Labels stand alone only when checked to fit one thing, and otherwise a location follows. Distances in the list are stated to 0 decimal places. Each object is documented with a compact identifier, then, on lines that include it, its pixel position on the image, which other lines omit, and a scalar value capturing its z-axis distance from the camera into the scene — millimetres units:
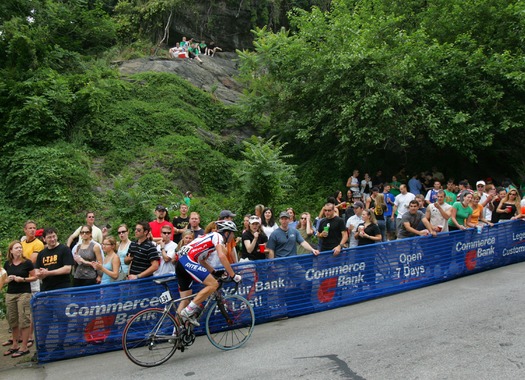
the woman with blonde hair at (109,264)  8281
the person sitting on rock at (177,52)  27922
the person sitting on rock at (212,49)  31531
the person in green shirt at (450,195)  14445
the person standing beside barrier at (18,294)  7688
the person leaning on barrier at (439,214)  11359
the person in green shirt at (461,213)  11695
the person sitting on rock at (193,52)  28706
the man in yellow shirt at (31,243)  8789
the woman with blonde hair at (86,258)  8422
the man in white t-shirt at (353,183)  18719
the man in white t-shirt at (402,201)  14078
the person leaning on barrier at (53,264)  7762
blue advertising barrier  7348
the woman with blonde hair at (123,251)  8767
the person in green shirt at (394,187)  18047
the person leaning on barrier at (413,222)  10750
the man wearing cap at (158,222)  10891
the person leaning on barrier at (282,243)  9382
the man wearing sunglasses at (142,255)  7930
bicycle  6730
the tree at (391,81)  18672
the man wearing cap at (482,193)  13648
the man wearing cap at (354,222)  10734
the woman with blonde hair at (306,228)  11922
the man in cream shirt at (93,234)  10292
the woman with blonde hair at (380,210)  13344
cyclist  6961
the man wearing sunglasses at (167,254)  8484
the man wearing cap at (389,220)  14977
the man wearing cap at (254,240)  9531
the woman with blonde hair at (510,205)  13148
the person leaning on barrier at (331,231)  10070
